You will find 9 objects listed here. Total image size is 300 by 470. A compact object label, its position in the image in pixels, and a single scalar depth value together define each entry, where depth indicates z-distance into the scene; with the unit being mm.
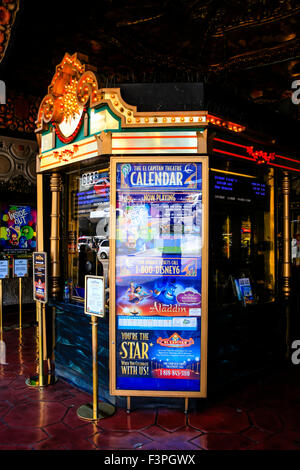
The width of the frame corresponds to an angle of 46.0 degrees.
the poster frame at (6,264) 5812
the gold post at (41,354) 4215
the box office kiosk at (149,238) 3600
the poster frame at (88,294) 3357
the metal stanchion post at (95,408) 3414
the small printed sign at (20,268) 6922
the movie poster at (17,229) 8281
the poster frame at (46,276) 4164
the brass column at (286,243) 4988
